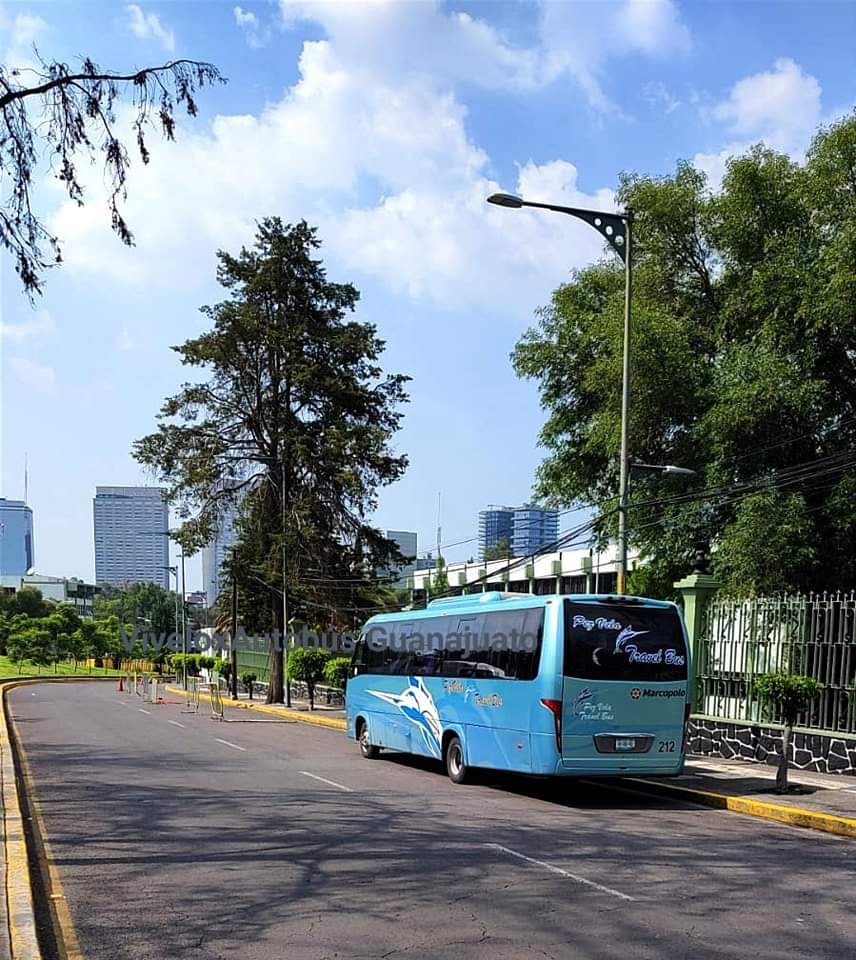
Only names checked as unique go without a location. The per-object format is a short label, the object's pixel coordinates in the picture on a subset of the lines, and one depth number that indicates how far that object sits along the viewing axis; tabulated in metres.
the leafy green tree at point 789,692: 16.11
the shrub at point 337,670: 39.28
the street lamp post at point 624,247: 20.77
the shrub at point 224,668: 58.24
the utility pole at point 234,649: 48.12
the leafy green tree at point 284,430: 43.81
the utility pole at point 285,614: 40.00
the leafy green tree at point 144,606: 121.69
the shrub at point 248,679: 51.74
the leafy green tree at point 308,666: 40.25
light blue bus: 14.80
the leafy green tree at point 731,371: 26.28
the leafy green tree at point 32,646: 80.19
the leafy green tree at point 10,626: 88.69
